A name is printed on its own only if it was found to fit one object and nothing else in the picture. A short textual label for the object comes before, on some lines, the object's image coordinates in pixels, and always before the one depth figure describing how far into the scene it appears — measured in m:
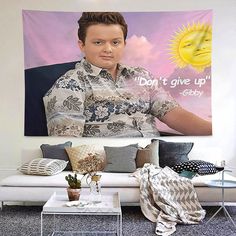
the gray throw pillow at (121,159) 4.81
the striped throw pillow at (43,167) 4.57
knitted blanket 3.96
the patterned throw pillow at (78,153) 4.93
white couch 4.29
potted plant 3.48
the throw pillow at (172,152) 4.99
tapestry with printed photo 5.44
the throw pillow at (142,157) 4.94
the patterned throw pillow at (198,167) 4.71
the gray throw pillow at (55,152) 5.01
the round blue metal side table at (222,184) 3.78
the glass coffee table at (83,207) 3.23
